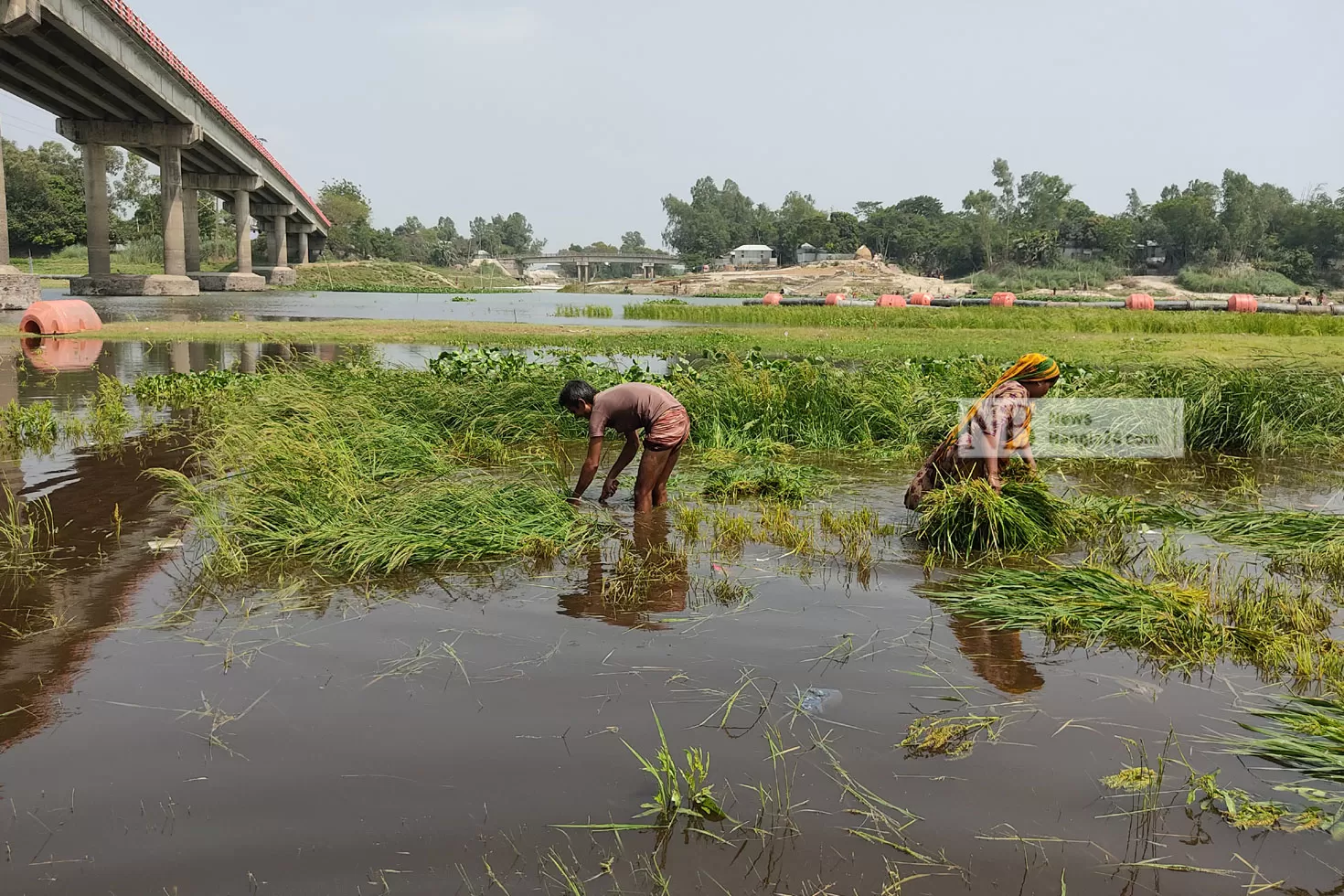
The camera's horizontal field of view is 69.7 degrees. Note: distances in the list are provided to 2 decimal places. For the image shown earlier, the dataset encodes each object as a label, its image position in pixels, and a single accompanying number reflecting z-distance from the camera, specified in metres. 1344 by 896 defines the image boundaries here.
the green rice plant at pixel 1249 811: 3.50
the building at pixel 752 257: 141.50
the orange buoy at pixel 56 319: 22.30
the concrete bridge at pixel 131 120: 32.62
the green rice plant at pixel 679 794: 3.53
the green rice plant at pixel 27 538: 6.17
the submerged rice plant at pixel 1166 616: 4.98
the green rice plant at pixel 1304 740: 3.83
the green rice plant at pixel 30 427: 9.95
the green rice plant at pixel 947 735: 4.06
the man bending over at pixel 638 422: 7.17
